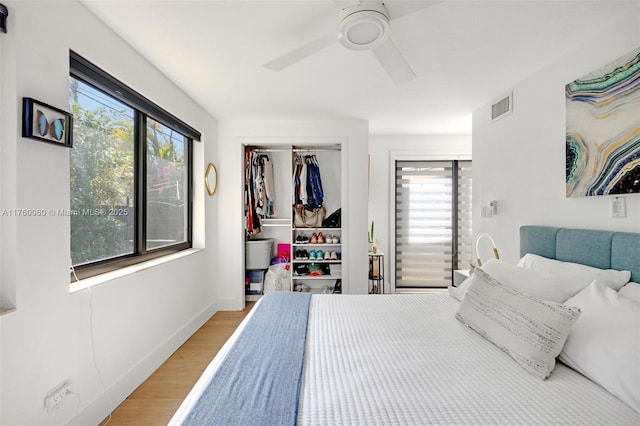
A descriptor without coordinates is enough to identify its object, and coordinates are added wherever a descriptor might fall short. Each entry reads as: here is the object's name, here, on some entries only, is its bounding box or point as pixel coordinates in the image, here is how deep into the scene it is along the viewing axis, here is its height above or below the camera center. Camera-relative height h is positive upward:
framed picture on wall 1.27 +0.41
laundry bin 3.79 -0.54
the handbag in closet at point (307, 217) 3.92 -0.06
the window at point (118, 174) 1.72 +0.28
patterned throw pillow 1.14 -0.47
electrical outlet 1.37 -0.87
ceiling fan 1.37 +0.89
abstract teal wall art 1.52 +0.47
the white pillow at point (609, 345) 0.97 -0.48
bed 0.90 -0.61
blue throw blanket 0.88 -0.61
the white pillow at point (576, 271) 1.46 -0.33
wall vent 2.56 +0.96
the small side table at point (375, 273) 4.03 -0.83
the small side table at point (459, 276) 2.74 -0.60
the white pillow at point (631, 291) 1.33 -0.37
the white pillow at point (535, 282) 1.50 -0.37
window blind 4.38 -0.12
